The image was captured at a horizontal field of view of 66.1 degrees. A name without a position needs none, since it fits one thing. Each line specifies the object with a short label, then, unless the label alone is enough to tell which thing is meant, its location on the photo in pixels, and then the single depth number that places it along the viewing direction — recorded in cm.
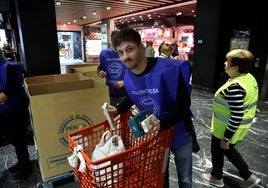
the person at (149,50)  678
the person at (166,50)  344
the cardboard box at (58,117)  149
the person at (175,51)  808
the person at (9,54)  594
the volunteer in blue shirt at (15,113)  180
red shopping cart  84
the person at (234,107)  160
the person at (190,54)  1108
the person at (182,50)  1181
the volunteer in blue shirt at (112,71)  249
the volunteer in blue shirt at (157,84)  106
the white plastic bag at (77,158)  85
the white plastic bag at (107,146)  104
